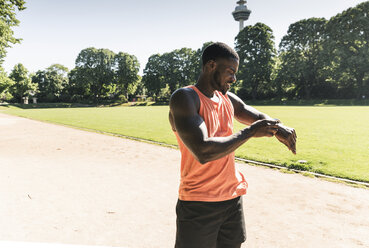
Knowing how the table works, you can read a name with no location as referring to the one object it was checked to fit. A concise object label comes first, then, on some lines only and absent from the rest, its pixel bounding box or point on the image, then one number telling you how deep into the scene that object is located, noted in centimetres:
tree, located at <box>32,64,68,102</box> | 8094
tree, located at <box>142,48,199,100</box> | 7475
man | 161
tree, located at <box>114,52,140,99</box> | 7281
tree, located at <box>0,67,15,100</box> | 2849
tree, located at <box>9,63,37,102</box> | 6994
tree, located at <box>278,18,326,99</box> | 5088
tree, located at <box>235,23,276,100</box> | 5650
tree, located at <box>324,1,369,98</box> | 4503
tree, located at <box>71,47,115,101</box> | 7012
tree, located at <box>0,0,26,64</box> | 1449
